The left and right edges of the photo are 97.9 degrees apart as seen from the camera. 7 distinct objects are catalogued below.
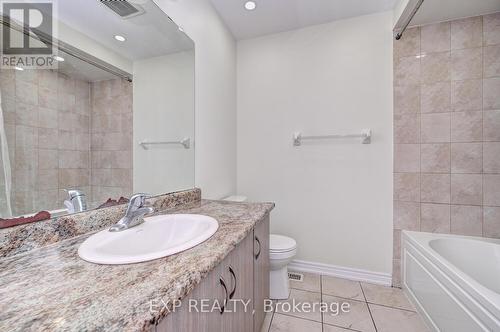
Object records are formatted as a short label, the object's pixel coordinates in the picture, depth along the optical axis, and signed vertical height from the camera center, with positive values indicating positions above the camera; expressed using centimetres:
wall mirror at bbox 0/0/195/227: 74 +23
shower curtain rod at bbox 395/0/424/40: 150 +110
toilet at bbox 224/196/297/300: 164 -78
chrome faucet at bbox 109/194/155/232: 90 -22
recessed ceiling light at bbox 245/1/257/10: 181 +134
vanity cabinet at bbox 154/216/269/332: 60 -49
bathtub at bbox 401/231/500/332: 101 -70
